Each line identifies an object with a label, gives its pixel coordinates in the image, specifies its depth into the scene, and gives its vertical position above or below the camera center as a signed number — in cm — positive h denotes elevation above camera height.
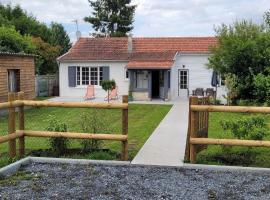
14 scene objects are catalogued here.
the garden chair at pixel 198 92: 2680 -90
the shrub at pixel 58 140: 914 -132
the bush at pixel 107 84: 2488 -42
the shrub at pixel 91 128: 941 -110
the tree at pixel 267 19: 2520 +338
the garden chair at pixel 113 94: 2897 -114
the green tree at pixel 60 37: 4878 +464
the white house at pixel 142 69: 2919 +54
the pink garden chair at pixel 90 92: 2978 -102
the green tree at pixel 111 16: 5625 +793
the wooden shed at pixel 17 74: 1950 +15
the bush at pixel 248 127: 863 -100
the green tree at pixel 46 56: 4074 +201
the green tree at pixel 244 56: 2267 +116
